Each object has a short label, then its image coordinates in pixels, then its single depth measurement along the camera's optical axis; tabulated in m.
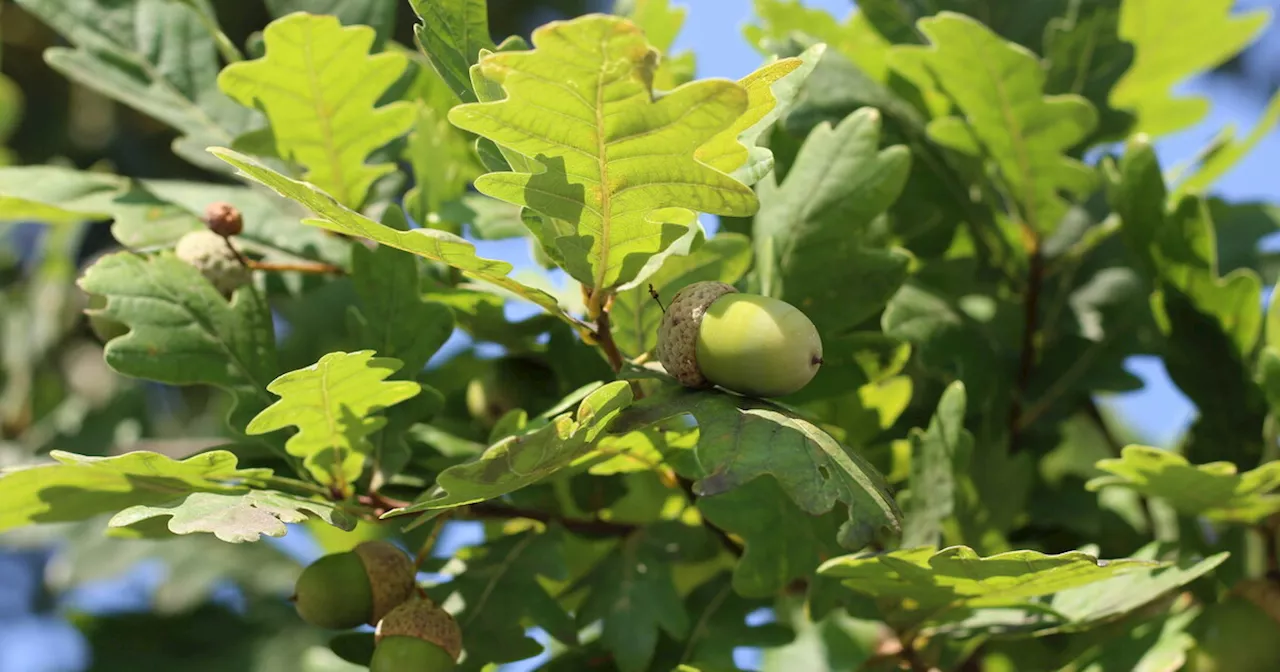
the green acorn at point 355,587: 0.57
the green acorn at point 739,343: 0.53
